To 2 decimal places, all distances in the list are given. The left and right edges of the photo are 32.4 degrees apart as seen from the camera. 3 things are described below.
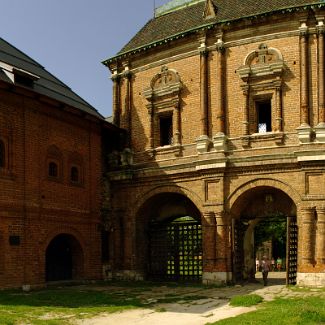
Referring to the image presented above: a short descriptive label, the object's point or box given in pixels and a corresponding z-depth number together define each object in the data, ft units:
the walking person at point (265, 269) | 64.16
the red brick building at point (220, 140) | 60.59
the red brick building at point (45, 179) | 56.18
